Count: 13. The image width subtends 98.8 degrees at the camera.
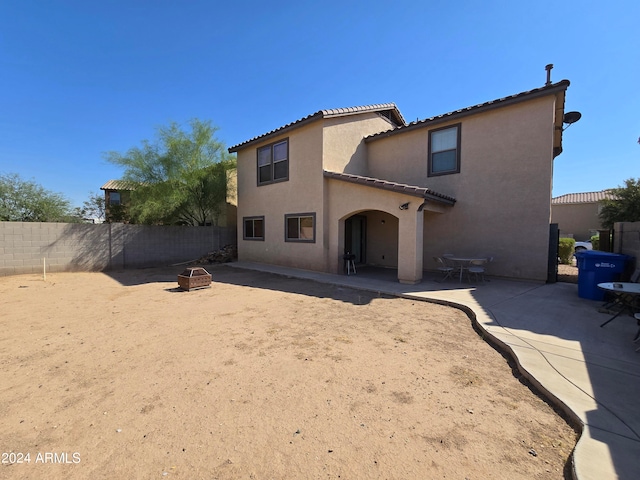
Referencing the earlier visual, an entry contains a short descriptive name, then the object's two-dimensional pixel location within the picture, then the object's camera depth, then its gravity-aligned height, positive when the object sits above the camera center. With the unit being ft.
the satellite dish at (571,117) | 33.22 +14.12
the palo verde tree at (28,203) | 36.22 +3.51
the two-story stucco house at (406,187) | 27.09 +5.20
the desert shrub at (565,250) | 42.22 -2.76
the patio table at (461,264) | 26.38 -3.59
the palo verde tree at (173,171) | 42.86 +9.32
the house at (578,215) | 76.07 +4.88
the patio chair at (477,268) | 26.27 -3.70
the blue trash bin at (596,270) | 20.33 -2.87
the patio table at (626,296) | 14.19 -4.07
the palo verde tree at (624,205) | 44.11 +4.60
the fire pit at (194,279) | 26.14 -4.88
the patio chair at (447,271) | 27.53 -4.18
